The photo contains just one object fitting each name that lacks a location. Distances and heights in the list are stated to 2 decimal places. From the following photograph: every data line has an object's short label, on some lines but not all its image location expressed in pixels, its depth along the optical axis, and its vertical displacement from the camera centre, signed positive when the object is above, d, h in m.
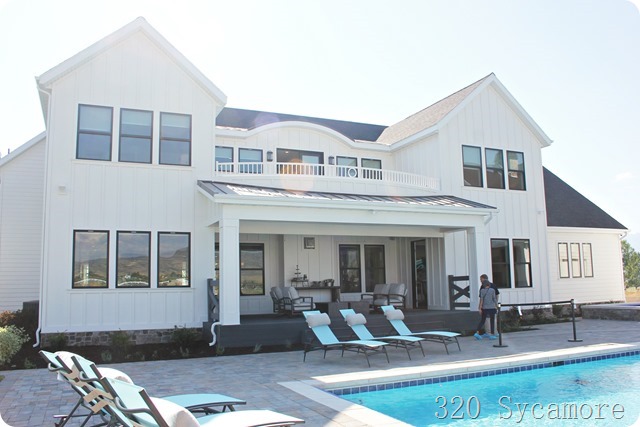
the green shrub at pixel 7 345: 9.51 -1.25
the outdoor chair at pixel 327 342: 10.30 -1.43
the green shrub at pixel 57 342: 11.95 -1.50
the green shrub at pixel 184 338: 12.59 -1.54
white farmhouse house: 12.92 +1.89
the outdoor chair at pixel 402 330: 11.50 -1.40
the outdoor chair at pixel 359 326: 11.39 -1.26
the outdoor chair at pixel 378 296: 16.09 -0.84
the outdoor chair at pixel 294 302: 14.48 -0.87
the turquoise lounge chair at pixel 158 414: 3.80 -1.06
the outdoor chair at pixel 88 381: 4.93 -1.01
